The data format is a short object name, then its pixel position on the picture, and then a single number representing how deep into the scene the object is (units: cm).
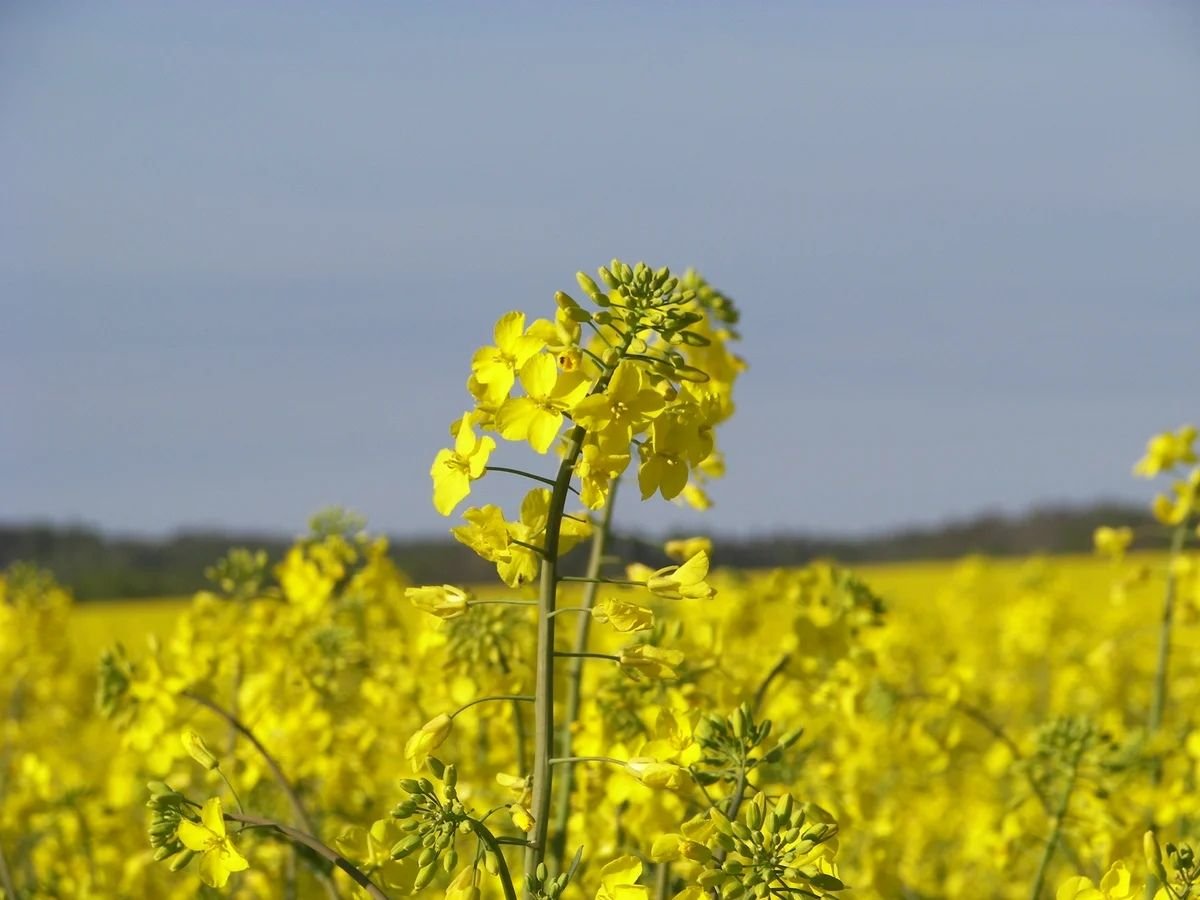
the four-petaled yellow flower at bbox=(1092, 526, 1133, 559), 559
